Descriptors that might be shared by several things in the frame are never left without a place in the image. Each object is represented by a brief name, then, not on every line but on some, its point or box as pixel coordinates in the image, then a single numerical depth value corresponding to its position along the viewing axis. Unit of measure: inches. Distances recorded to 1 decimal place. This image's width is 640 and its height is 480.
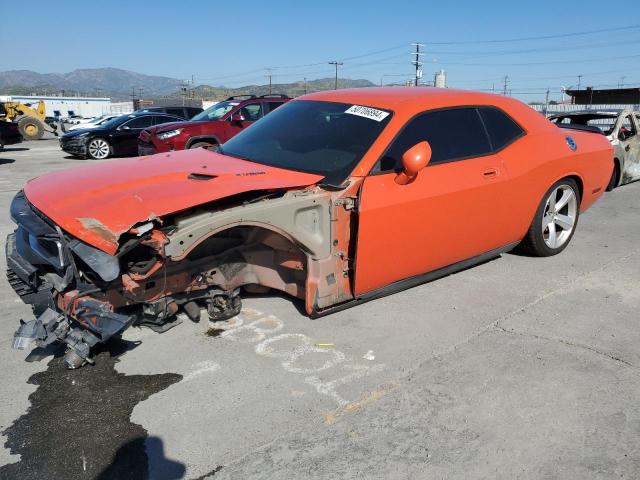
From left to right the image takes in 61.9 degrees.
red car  454.3
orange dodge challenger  116.8
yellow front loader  953.5
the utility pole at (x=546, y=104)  1059.9
